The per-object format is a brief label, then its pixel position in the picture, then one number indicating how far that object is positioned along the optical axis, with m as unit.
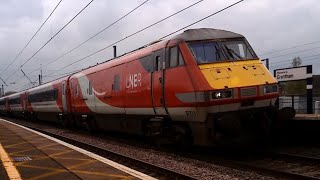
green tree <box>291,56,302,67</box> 75.54
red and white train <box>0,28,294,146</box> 11.03
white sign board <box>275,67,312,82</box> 17.82
